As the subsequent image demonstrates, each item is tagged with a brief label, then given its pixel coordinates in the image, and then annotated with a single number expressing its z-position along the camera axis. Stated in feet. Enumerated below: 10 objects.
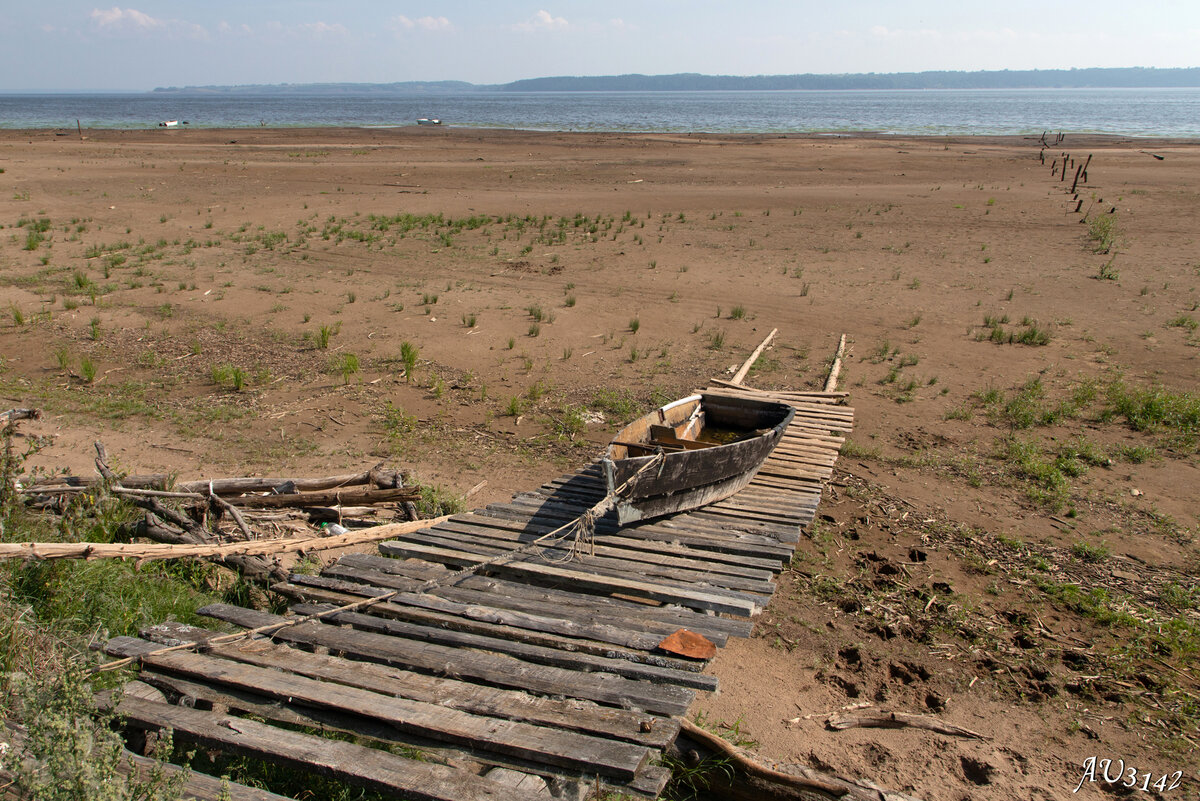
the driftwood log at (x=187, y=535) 20.08
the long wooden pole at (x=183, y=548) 17.79
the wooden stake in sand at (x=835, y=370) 36.39
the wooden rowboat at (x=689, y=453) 20.40
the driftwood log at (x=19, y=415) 25.07
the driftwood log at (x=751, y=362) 37.33
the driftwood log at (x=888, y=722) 17.02
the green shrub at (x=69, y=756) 9.04
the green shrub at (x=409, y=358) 37.17
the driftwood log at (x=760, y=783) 13.12
